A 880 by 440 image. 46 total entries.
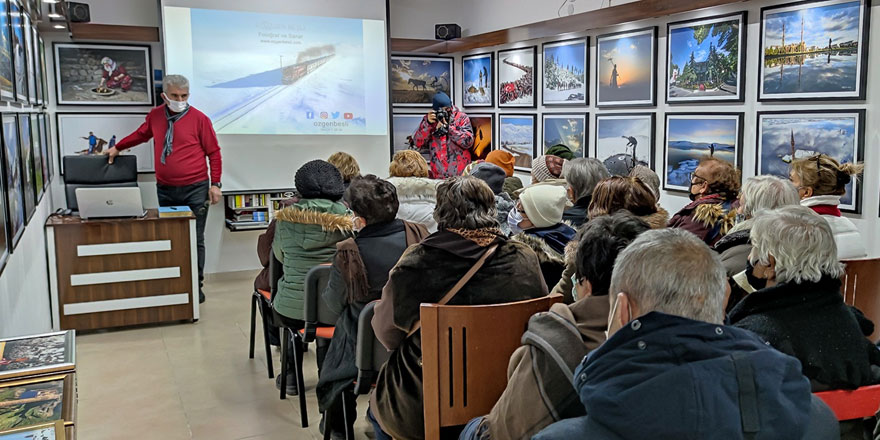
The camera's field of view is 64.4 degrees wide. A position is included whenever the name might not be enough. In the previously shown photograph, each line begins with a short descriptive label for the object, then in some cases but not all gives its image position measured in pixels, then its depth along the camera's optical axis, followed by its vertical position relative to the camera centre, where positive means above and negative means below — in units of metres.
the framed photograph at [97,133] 6.70 +0.21
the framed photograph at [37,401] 1.46 -0.55
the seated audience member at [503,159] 5.66 -0.09
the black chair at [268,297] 4.04 -0.89
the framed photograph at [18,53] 3.62 +0.57
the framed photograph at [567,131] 6.71 +0.16
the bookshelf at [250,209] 7.12 -0.58
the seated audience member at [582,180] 3.90 -0.18
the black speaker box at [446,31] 8.22 +1.39
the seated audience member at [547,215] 3.21 -0.31
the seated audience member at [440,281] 2.36 -0.45
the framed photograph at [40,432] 1.38 -0.55
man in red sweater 6.22 +0.05
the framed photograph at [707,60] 5.07 +0.65
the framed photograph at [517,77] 7.44 +0.78
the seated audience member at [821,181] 3.42 -0.19
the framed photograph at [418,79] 8.37 +0.86
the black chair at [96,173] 5.96 -0.16
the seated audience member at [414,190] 4.18 -0.24
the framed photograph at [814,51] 4.26 +0.60
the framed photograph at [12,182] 2.90 -0.11
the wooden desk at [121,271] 5.05 -0.86
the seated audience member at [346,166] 4.73 -0.10
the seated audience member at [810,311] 1.88 -0.47
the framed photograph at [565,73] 6.66 +0.73
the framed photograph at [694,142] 5.16 +0.03
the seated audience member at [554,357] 1.60 -0.48
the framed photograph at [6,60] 3.05 +0.44
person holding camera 7.62 +0.14
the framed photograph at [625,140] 5.91 +0.06
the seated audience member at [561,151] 6.17 -0.03
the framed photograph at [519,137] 7.55 +0.12
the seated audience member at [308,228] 3.69 -0.40
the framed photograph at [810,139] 4.34 +0.03
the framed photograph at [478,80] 8.16 +0.83
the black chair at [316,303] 3.38 -0.74
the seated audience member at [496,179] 4.31 -0.19
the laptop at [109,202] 5.04 -0.35
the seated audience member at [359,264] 3.03 -0.49
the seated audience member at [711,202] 3.48 -0.30
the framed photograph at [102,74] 6.64 +0.78
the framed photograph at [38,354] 1.72 -0.53
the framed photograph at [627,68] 5.86 +0.68
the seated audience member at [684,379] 1.26 -0.43
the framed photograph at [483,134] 8.32 +0.18
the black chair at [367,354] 2.75 -0.81
